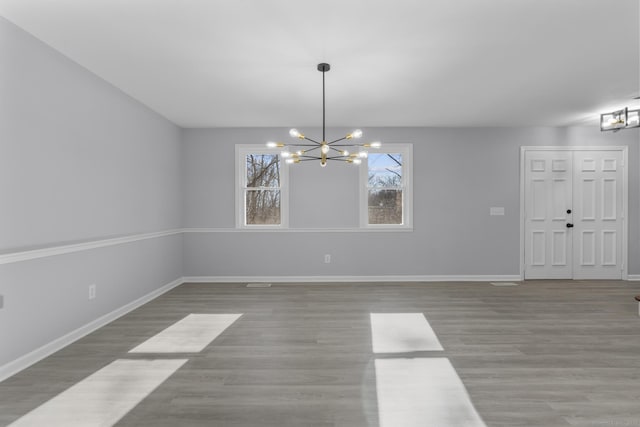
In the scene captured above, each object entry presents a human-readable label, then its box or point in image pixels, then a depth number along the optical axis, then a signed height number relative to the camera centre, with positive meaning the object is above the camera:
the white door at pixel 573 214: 5.81 -0.09
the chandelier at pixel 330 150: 5.71 +0.98
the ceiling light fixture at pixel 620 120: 4.40 +1.15
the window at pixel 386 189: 5.87 +0.33
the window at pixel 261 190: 5.89 +0.32
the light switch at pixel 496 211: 5.84 -0.04
